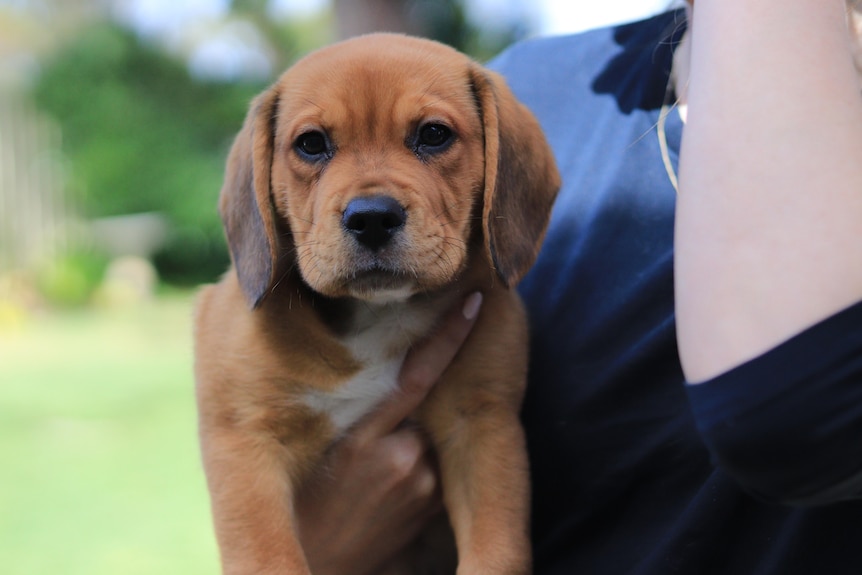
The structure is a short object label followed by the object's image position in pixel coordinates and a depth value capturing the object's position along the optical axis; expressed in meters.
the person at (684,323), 0.74
